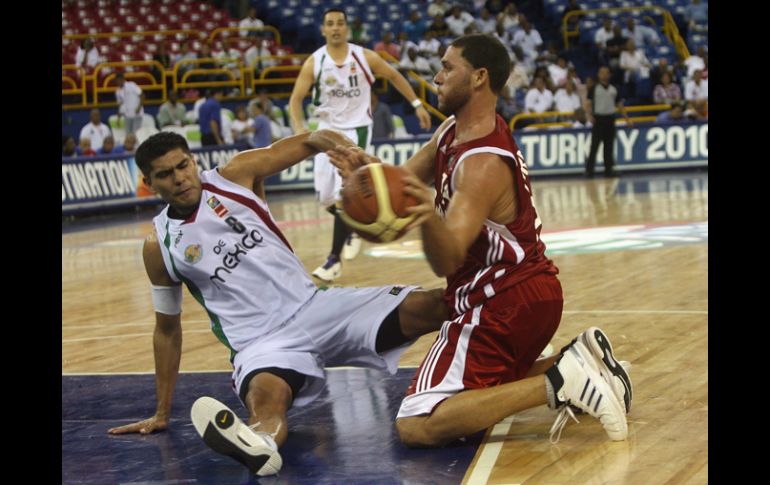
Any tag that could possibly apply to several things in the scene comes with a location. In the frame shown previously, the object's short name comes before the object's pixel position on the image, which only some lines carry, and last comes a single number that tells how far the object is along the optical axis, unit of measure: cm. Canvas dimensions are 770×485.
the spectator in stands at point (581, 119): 2317
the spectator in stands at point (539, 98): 2375
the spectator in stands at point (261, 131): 2153
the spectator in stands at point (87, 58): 2417
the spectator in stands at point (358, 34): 2552
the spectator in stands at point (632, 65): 2489
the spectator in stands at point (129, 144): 2006
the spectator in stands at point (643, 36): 2595
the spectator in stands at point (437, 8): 2686
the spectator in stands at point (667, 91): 2379
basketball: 441
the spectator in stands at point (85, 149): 1991
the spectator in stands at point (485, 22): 2623
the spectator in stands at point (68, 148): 1920
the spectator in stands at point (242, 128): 2212
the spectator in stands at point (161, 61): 2422
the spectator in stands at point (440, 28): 2584
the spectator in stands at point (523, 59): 2542
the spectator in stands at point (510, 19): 2633
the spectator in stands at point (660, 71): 2412
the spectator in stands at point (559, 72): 2436
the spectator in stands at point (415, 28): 2652
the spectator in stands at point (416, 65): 2434
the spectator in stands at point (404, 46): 2496
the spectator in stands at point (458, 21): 2606
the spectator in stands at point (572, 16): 2719
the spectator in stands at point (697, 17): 2656
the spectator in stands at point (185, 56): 2448
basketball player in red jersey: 513
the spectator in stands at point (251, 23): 2673
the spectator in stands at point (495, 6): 2736
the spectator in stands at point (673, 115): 2269
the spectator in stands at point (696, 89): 2342
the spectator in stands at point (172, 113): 2166
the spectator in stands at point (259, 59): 2491
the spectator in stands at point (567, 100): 2373
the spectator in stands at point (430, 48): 2483
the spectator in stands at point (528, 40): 2598
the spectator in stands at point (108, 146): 1983
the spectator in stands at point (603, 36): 2559
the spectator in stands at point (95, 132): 2064
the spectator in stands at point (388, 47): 2505
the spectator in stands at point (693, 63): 2436
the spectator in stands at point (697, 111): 2278
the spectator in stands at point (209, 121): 2159
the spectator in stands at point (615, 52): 2509
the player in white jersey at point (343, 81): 1131
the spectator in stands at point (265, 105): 2220
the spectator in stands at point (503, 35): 2584
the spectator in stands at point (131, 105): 2166
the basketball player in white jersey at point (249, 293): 555
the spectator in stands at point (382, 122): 2211
